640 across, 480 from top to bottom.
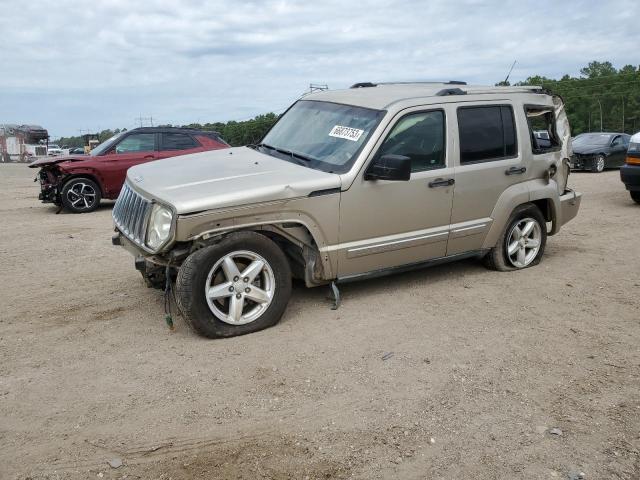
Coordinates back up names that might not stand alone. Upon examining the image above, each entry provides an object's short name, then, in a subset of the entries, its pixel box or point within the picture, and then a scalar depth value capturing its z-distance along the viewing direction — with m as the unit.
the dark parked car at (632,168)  10.32
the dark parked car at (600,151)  19.67
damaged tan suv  4.51
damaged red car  11.73
